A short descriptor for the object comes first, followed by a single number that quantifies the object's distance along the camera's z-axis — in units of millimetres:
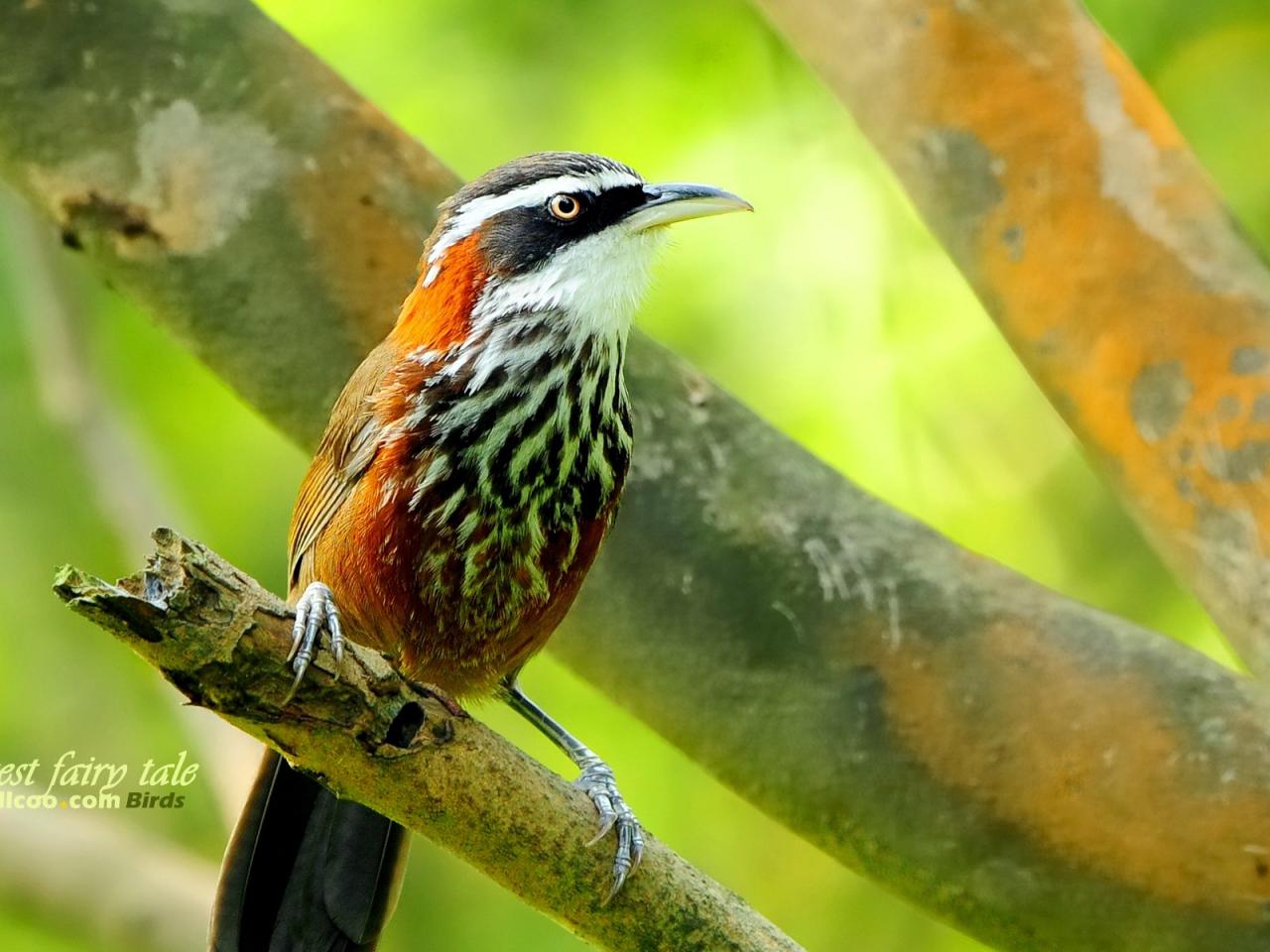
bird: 7012
